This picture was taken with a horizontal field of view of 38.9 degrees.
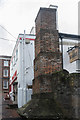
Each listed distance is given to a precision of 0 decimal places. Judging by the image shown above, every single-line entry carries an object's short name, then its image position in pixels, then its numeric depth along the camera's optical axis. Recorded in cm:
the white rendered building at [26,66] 766
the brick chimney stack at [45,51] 498
